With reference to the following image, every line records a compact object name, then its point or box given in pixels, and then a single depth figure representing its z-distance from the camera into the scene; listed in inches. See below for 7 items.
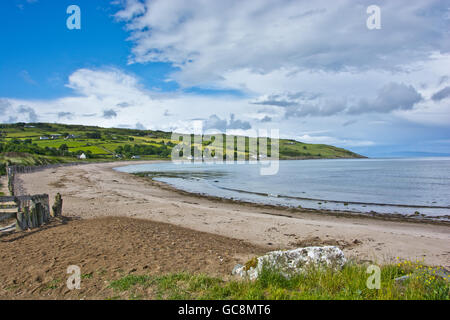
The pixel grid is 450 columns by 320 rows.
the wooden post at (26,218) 447.1
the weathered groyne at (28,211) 442.3
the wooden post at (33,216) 460.9
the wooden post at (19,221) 439.5
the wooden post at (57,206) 562.3
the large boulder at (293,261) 263.9
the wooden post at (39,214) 474.9
